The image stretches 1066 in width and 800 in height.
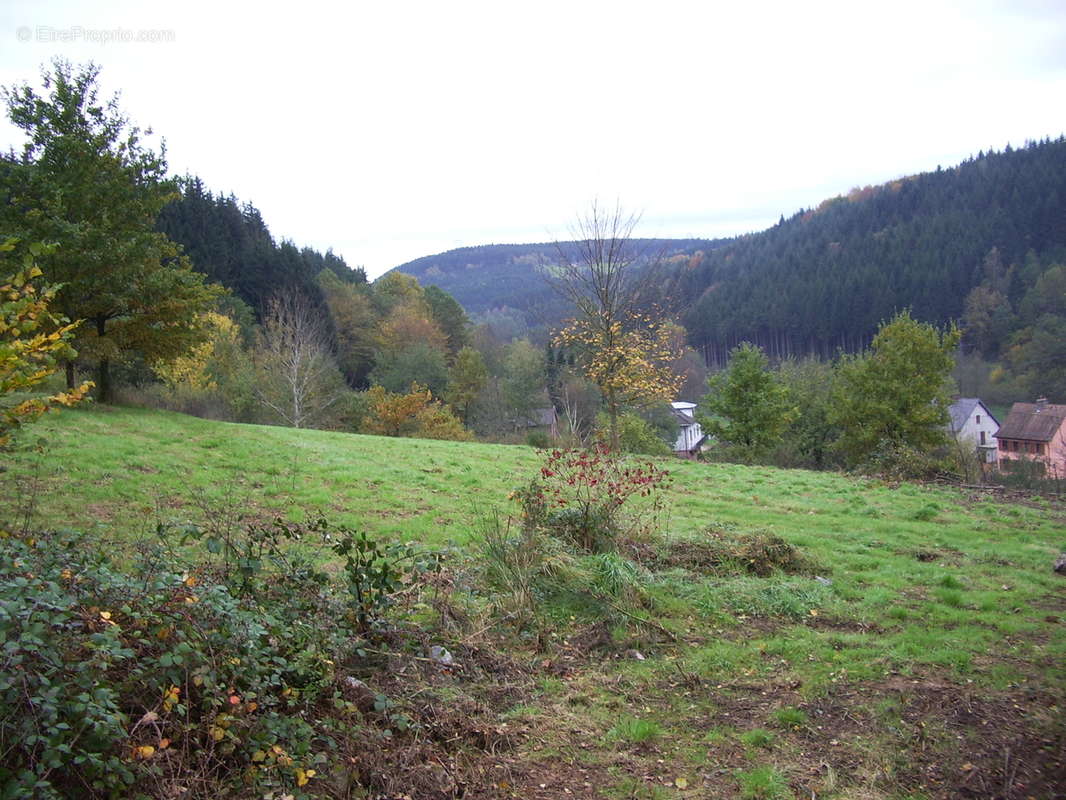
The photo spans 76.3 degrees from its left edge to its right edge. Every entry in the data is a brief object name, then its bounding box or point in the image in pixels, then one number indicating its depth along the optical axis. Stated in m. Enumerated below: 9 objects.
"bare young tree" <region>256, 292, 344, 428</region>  28.77
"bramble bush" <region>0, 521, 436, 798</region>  2.60
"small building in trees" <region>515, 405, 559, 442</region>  40.03
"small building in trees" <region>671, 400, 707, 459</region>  50.16
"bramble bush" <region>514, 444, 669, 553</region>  6.97
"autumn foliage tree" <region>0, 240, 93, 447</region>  3.55
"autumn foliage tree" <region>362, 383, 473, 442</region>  32.66
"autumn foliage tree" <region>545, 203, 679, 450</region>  17.69
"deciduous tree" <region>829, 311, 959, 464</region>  23.80
